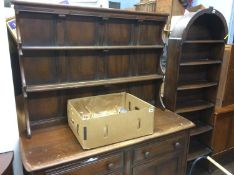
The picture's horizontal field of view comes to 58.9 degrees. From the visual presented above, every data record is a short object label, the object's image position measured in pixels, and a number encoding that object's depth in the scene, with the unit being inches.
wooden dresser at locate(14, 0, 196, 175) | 54.0
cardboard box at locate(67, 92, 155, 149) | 52.9
